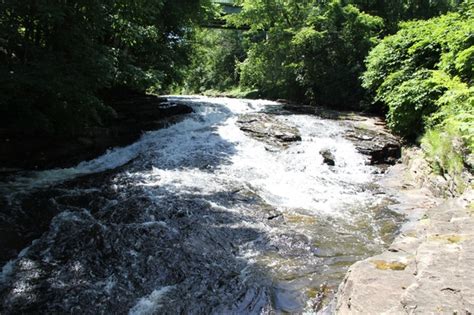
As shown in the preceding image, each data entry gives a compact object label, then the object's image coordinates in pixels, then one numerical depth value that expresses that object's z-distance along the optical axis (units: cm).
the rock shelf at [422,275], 334
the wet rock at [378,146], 1149
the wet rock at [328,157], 1126
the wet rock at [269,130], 1272
